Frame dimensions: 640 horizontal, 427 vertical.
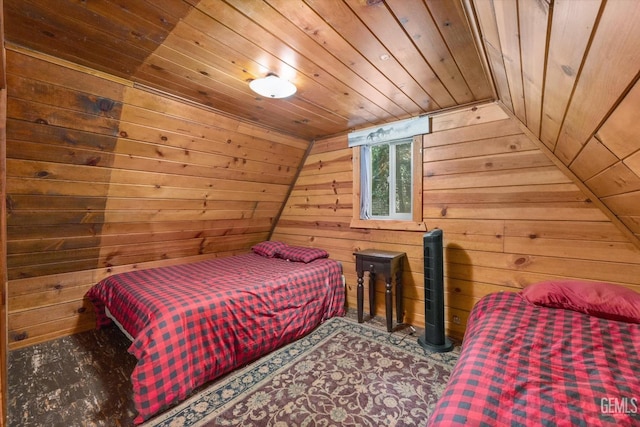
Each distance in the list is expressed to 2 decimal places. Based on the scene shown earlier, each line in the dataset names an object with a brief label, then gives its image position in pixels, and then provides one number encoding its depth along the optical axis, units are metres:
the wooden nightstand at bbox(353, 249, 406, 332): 2.53
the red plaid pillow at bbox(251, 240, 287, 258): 3.34
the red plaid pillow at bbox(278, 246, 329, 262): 3.04
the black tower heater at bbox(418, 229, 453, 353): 2.22
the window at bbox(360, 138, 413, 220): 2.83
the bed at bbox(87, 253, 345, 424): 1.63
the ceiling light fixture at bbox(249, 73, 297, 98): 1.76
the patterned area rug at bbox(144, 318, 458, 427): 1.57
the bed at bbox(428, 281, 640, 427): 0.90
